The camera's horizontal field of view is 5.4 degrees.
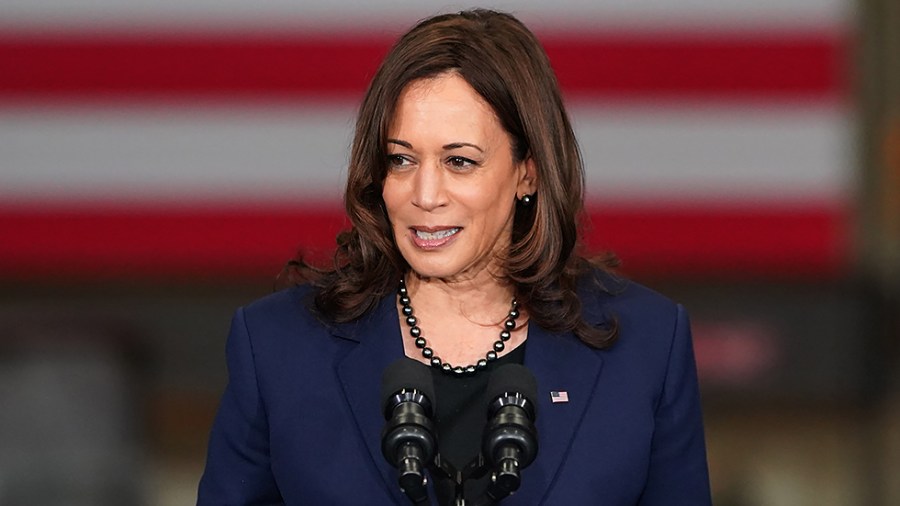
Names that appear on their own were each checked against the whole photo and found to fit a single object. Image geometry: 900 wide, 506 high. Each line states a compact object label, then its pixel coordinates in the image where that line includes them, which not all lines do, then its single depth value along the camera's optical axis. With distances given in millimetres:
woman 8846
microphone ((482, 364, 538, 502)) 8527
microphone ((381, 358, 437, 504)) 8515
